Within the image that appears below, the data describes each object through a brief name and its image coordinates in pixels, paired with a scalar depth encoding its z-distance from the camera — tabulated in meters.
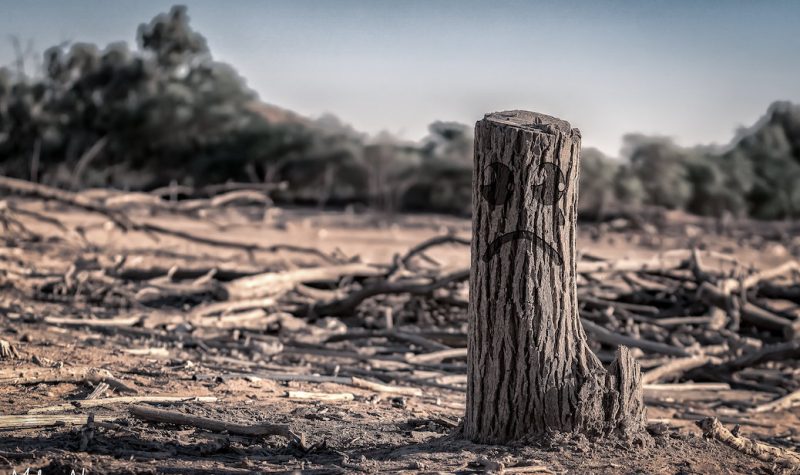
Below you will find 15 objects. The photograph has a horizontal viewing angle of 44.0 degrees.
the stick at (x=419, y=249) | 9.21
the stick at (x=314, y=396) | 5.74
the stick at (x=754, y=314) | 9.34
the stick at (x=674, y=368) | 7.34
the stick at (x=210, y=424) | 4.46
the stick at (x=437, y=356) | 7.45
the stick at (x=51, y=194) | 10.66
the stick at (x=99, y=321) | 7.58
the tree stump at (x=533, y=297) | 4.21
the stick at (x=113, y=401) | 4.95
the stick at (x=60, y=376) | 5.51
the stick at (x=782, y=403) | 7.13
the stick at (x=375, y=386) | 6.25
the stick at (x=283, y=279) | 8.95
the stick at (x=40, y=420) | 4.55
